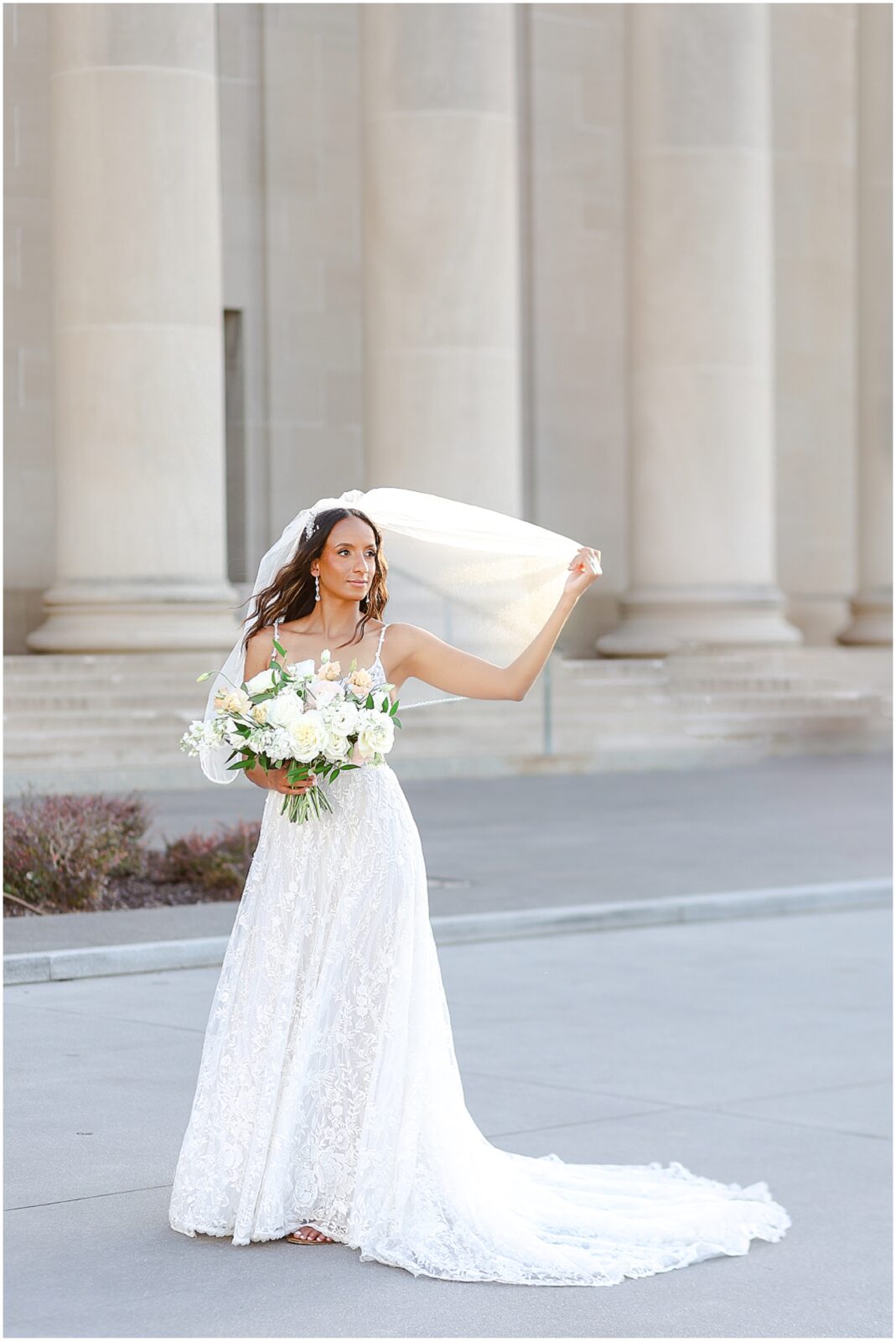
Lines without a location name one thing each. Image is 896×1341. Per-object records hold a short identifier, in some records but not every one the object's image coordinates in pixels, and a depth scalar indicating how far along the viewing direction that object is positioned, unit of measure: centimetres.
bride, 675
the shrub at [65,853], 1408
